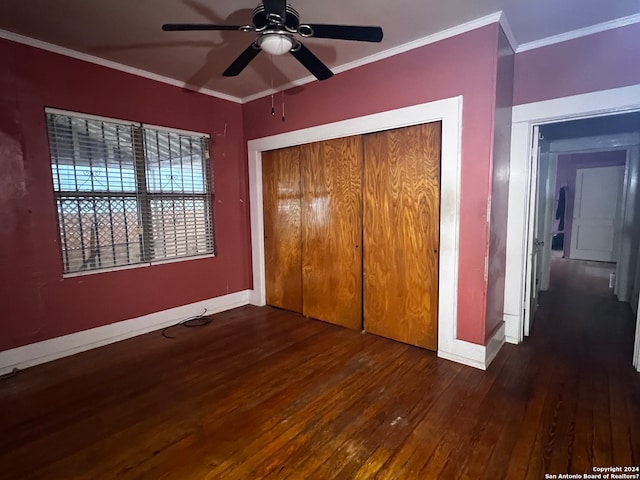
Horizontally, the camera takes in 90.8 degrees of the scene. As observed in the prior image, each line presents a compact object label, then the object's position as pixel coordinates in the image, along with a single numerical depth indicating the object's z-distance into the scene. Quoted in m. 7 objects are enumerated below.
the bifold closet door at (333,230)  3.19
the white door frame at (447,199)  2.50
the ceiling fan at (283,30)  1.58
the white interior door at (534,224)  2.83
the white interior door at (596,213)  6.48
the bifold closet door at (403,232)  2.70
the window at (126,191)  2.81
